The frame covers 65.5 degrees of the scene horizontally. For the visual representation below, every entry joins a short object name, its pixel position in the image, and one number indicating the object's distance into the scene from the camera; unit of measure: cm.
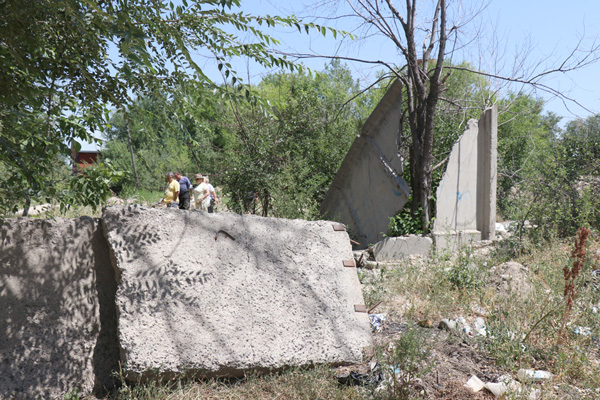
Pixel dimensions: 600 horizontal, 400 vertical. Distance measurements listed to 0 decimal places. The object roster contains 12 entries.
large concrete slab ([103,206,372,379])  319
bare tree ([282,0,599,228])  835
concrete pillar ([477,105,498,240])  895
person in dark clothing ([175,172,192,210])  1172
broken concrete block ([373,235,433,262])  816
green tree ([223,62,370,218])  1002
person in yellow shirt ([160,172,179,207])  1058
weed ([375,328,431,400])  295
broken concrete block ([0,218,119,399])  299
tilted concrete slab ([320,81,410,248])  852
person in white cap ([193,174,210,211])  1070
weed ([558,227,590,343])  351
